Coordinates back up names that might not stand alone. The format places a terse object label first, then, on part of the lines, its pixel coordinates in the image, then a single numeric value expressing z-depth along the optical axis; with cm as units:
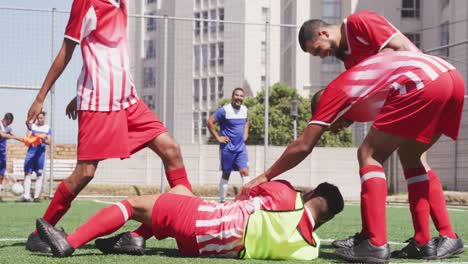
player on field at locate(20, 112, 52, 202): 1638
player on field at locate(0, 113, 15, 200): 1598
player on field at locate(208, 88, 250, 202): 1523
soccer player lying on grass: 480
